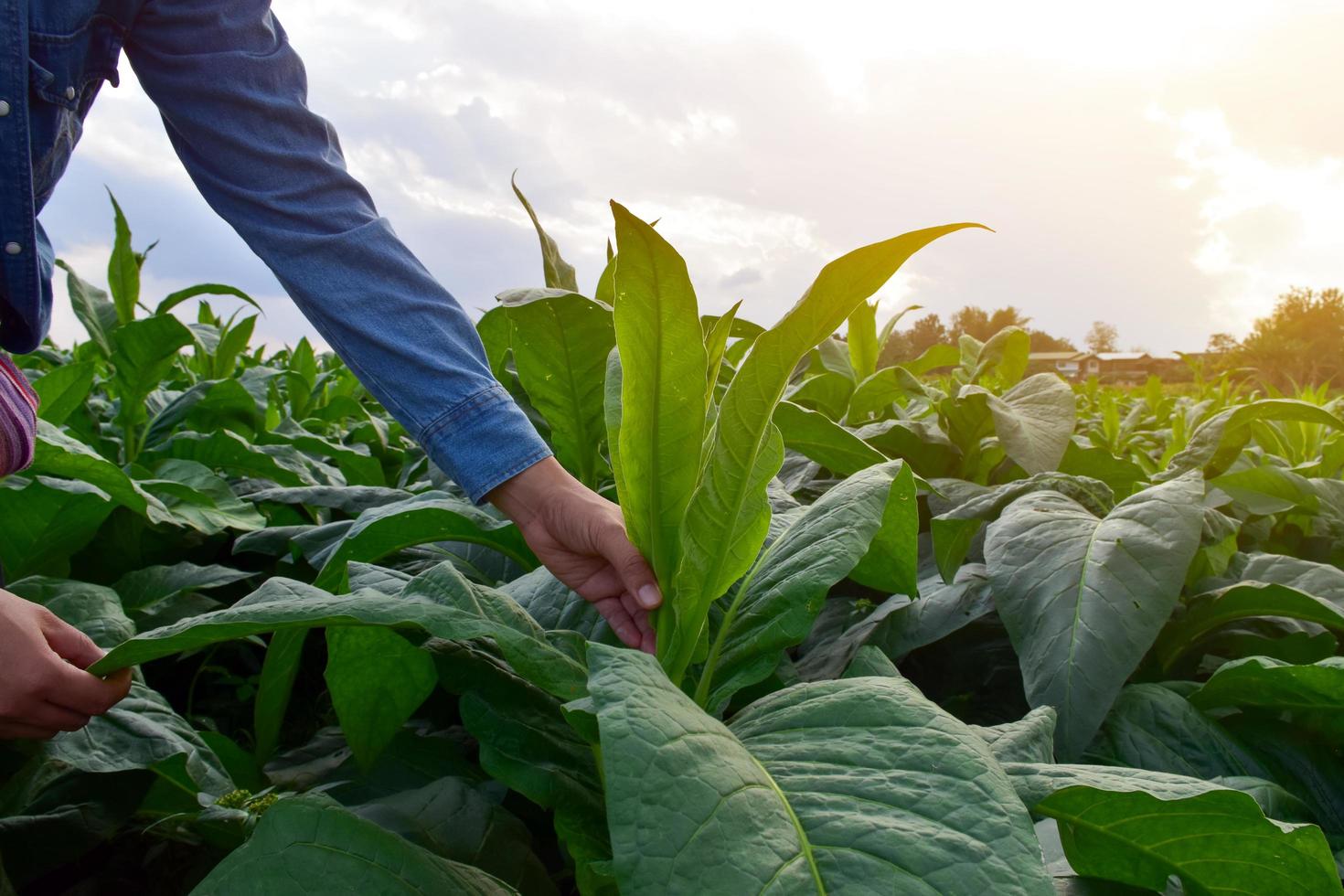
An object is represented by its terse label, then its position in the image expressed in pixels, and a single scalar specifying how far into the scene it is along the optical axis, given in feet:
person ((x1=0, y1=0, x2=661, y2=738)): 4.52
